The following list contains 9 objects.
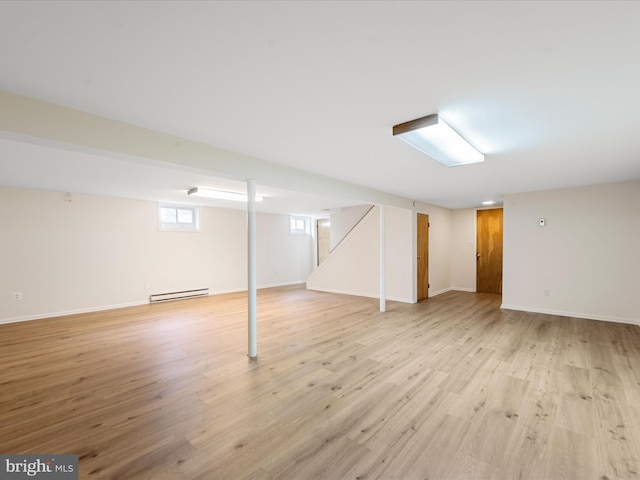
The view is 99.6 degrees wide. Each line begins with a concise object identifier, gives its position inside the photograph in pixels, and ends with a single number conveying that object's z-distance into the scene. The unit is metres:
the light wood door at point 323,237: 10.14
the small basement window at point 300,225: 9.45
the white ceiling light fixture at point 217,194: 5.09
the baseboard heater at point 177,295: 6.39
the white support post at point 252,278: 3.27
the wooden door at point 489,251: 7.29
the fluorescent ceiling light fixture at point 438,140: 2.14
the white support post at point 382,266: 5.44
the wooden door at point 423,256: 6.46
